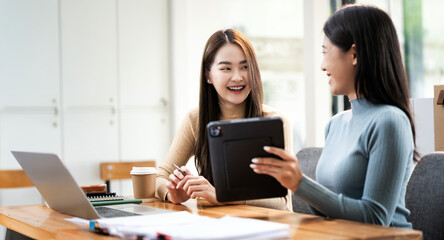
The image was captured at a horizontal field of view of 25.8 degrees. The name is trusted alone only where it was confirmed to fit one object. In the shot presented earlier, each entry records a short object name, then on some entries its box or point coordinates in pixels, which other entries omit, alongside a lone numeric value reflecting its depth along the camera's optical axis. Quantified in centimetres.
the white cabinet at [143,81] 557
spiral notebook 294
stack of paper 231
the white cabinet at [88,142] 527
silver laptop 263
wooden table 239
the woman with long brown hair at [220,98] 323
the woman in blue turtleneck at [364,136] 257
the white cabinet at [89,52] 526
